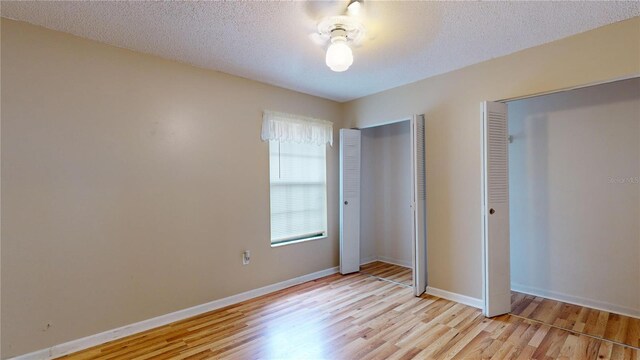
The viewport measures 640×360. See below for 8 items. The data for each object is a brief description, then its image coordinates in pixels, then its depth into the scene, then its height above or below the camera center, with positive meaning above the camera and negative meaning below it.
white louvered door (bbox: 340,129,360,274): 4.03 -0.22
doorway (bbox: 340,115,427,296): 4.05 -0.26
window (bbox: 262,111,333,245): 3.54 +0.13
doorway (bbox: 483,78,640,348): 2.71 -0.29
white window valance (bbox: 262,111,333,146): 3.44 +0.69
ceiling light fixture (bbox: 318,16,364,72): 2.04 +1.07
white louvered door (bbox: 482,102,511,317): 2.73 -0.23
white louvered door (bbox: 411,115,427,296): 3.29 -0.25
